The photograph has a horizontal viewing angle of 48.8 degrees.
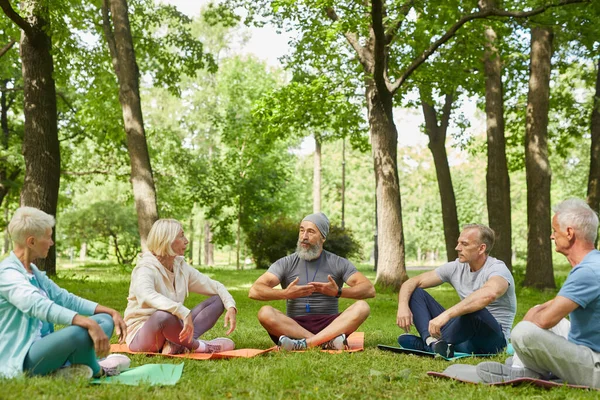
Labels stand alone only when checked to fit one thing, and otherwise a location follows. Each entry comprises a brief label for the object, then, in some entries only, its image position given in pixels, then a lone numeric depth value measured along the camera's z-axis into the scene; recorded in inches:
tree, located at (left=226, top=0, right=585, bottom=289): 531.5
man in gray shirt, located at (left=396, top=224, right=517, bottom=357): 242.2
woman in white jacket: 238.2
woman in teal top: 174.6
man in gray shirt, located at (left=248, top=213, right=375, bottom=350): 265.3
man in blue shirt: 175.9
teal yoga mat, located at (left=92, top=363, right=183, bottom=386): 189.3
